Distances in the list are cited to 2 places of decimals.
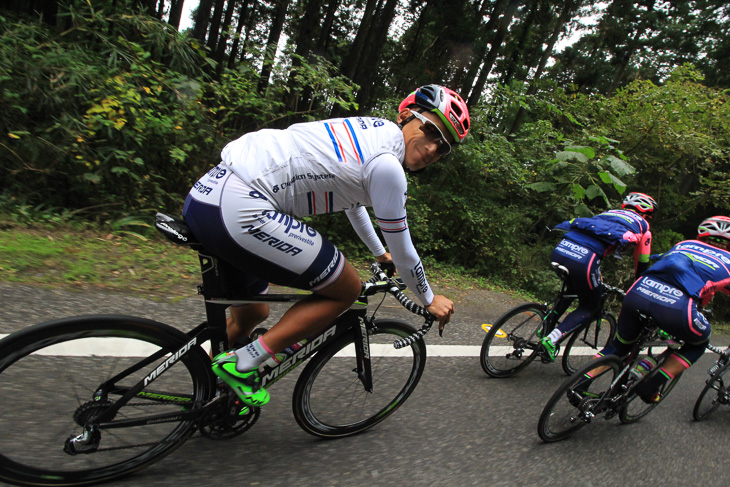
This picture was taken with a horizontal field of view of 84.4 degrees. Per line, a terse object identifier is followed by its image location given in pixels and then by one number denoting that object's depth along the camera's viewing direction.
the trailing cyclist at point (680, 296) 2.92
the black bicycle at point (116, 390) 1.63
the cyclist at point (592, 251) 3.72
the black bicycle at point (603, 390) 2.83
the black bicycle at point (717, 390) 3.70
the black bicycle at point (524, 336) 3.79
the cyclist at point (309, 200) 1.75
